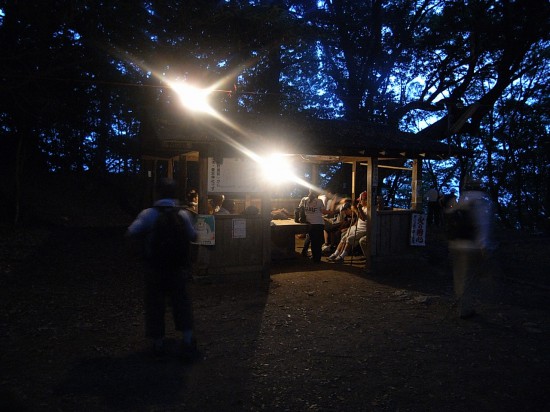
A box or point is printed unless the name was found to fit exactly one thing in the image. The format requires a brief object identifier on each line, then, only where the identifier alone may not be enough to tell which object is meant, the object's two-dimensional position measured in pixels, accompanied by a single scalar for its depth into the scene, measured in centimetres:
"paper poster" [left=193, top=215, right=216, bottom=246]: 791
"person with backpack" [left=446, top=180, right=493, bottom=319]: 588
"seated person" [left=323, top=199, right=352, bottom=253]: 1141
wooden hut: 792
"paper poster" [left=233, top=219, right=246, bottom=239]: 824
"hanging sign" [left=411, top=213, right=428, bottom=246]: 980
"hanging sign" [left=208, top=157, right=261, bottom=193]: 807
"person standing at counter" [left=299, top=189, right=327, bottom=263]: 1016
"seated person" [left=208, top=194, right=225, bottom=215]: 941
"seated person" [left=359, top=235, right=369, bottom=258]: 979
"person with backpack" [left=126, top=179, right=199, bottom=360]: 442
